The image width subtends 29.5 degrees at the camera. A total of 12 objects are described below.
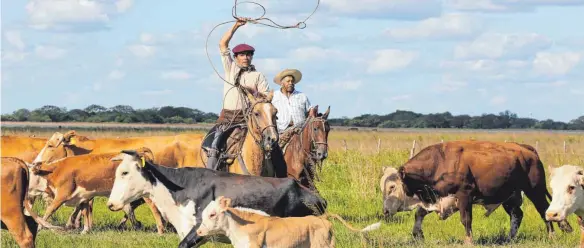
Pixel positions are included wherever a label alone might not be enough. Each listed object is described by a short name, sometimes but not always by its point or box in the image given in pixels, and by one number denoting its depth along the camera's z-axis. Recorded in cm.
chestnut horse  1642
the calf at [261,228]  1098
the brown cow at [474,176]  1580
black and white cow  1230
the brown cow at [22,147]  1908
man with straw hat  1750
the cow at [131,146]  1748
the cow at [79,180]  1614
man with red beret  1481
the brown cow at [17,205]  1285
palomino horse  1405
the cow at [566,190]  1314
